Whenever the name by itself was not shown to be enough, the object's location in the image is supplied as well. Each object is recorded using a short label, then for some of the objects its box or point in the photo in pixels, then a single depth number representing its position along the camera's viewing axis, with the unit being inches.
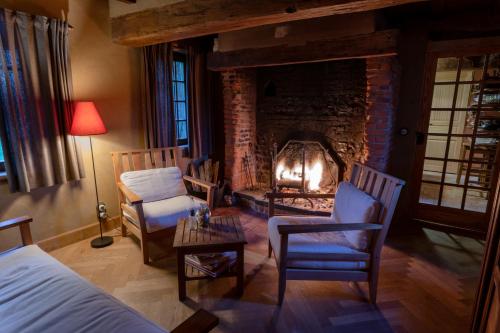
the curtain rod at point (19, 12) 85.6
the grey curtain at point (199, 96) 149.2
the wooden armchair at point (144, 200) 95.8
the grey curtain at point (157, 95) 127.4
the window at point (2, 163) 93.7
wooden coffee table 74.6
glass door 112.3
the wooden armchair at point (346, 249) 72.4
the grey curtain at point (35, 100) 87.1
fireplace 130.0
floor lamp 97.0
